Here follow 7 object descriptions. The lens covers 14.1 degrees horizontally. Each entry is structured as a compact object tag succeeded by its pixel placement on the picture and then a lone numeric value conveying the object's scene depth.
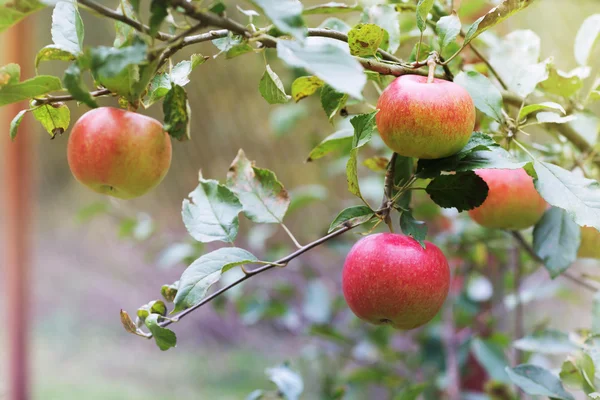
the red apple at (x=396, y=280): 1.59
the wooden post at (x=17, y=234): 3.60
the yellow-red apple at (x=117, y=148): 1.60
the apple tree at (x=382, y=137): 1.54
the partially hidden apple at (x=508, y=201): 1.69
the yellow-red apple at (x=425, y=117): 1.57
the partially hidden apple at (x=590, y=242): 1.78
